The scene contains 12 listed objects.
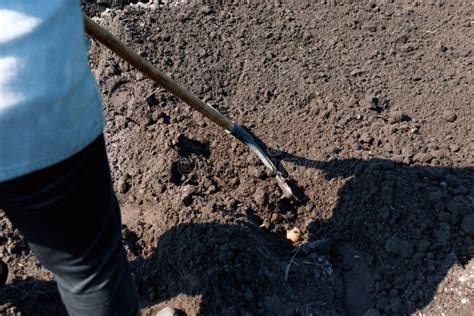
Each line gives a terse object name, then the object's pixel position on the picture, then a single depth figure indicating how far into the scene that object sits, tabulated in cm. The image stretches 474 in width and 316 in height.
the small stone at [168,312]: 246
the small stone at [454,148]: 310
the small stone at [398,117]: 326
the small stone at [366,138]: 316
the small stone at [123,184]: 312
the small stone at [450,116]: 326
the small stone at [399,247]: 265
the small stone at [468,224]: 261
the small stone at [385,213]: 277
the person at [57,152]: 144
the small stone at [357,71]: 355
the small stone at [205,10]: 394
